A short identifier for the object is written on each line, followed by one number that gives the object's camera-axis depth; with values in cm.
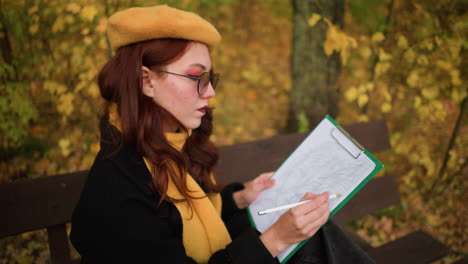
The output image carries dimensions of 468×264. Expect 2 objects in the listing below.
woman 124
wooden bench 163
